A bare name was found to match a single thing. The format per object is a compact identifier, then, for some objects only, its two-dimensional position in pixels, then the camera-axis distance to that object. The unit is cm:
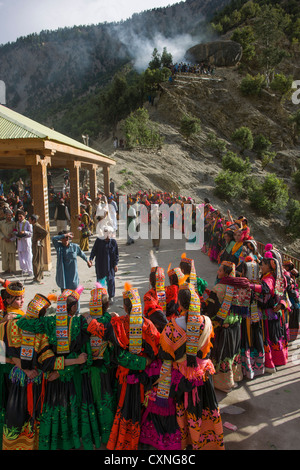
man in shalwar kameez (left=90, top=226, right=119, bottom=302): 651
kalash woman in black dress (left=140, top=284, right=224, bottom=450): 309
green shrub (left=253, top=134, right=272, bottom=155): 4294
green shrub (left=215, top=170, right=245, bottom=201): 3138
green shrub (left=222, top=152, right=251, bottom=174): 3506
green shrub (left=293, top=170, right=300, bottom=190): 3816
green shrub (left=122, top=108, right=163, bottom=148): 3105
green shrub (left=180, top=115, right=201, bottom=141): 3697
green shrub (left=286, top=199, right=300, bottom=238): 3155
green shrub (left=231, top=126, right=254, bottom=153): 4103
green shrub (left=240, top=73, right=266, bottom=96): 4688
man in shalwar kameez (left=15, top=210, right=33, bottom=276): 833
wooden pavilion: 734
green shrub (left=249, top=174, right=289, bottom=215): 3172
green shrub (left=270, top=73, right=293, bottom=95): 4834
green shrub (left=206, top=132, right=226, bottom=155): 3931
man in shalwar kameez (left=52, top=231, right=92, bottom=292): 620
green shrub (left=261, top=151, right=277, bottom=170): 4013
